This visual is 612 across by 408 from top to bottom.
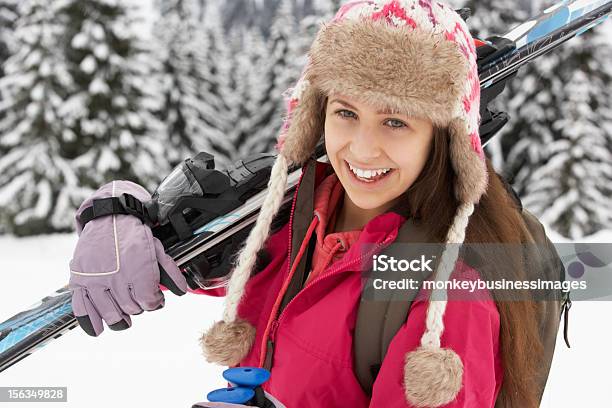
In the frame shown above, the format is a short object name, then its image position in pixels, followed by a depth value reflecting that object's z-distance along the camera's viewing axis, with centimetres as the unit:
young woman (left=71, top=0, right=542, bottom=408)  170
